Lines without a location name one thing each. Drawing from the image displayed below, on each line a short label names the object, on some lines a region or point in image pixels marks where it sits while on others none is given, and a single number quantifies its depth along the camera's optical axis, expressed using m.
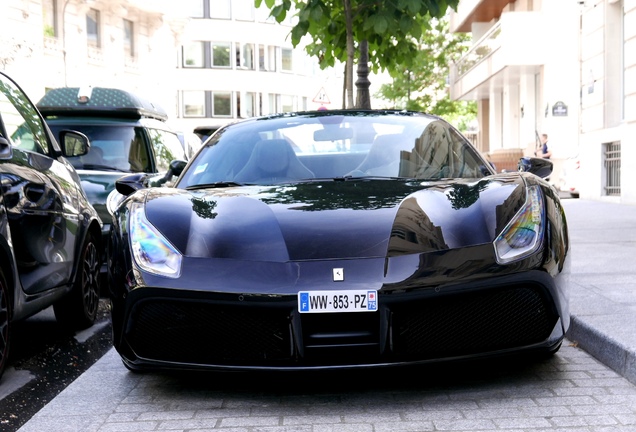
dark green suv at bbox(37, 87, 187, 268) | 9.07
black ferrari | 3.88
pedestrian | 24.53
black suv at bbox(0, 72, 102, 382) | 4.79
